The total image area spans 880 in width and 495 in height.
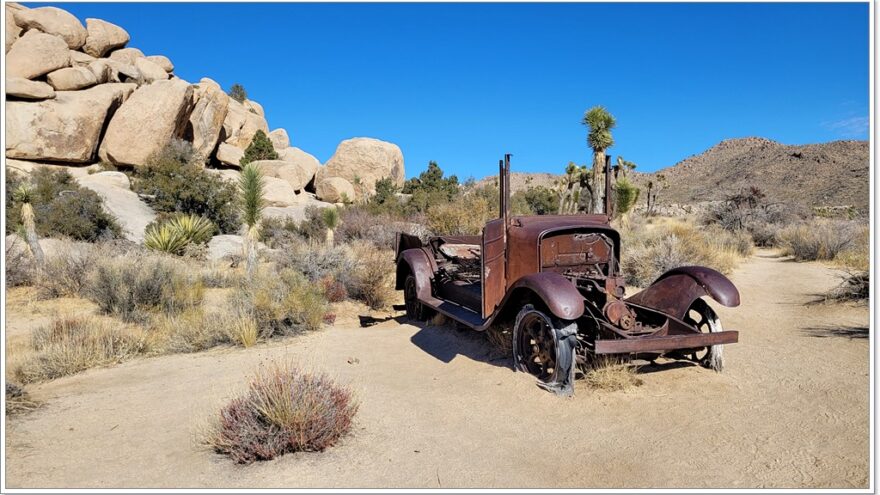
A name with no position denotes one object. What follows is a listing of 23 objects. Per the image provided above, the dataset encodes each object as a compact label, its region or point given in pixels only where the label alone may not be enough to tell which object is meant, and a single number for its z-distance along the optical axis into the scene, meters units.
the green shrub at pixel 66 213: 17.08
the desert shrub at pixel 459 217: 19.52
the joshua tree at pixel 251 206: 12.72
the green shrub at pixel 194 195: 22.36
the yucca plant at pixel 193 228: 16.88
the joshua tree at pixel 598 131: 20.59
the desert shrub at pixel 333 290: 11.46
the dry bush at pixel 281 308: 8.57
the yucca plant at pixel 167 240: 15.49
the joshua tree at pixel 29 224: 12.74
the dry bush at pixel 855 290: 9.12
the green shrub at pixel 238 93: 49.80
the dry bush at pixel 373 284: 11.57
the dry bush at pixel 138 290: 9.63
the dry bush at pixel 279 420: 4.08
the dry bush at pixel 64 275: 11.31
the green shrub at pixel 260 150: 36.28
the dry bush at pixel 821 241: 15.02
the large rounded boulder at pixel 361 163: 37.78
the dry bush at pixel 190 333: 7.81
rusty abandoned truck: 5.28
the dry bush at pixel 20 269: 12.15
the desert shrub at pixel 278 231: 20.39
